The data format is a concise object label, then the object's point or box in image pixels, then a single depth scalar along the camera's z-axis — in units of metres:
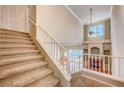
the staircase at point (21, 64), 0.96
